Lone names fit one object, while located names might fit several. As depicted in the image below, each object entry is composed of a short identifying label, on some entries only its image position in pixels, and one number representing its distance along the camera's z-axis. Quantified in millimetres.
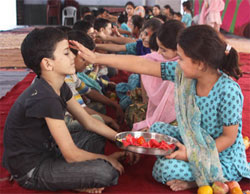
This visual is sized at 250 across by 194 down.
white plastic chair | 11156
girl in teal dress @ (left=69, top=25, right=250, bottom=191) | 1535
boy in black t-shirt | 1451
